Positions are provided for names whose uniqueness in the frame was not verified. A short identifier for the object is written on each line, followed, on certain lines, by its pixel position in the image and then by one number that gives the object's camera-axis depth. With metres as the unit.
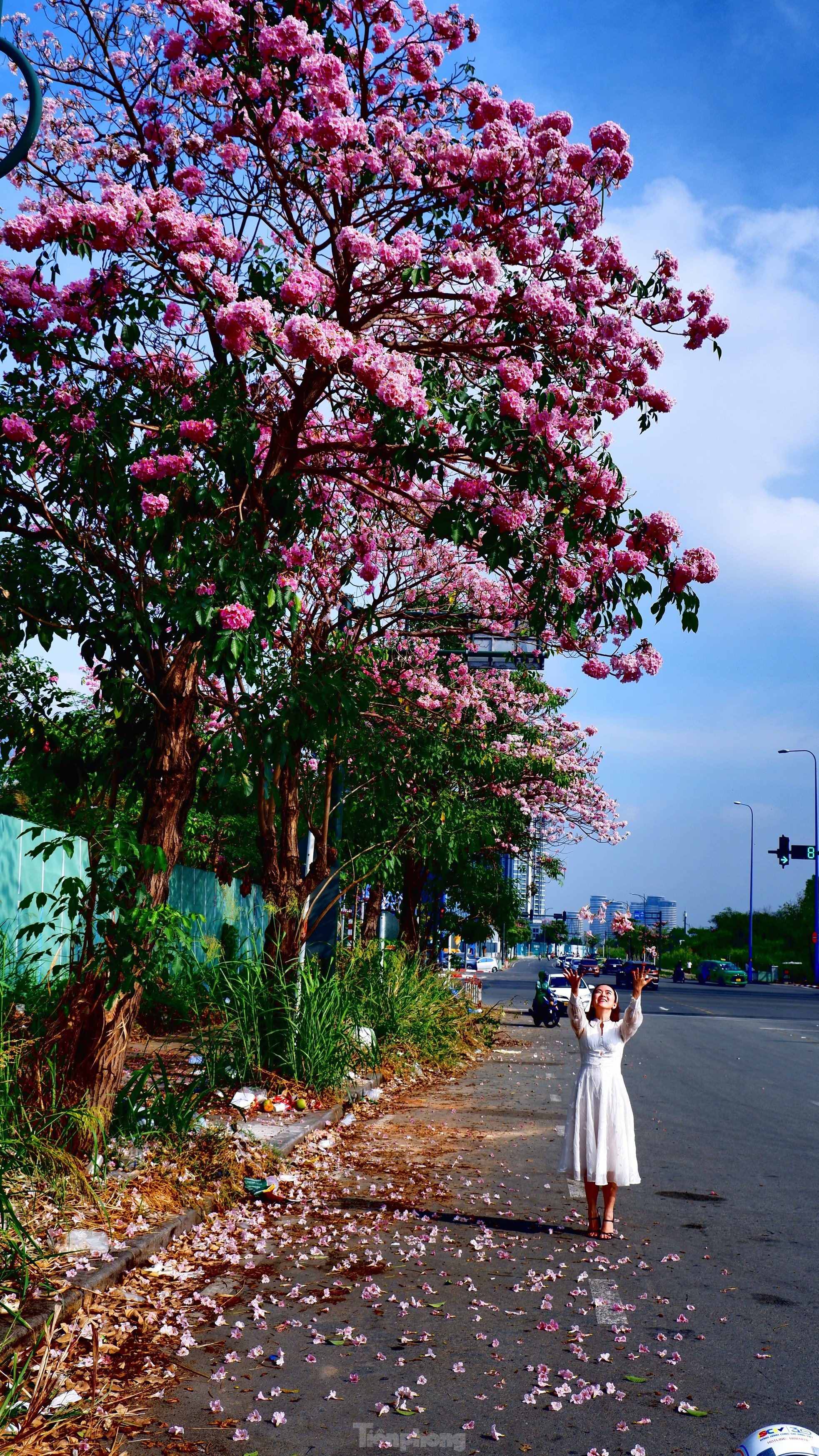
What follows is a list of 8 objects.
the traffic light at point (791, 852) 52.06
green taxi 72.94
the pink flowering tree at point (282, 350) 6.73
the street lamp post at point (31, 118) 4.41
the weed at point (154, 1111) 6.91
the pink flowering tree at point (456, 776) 13.21
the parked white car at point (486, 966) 96.31
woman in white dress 6.82
